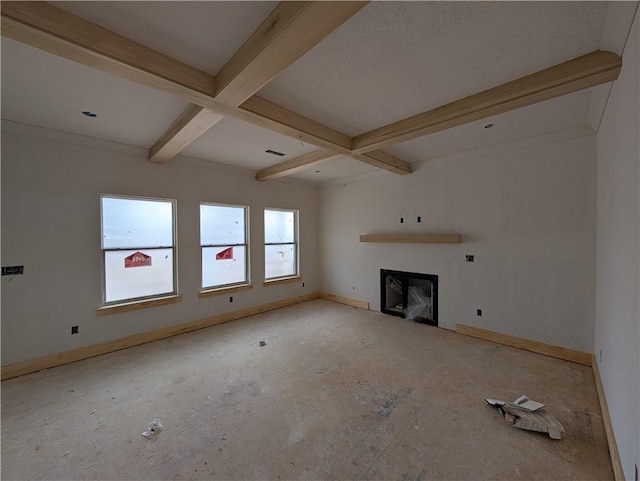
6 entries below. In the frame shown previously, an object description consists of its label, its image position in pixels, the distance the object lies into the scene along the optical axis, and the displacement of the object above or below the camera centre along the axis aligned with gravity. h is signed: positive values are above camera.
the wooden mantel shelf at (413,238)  4.07 -0.03
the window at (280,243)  5.49 -0.14
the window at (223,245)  4.56 -0.14
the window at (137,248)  3.59 -0.15
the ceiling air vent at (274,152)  3.88 +1.30
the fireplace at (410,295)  4.51 -1.12
